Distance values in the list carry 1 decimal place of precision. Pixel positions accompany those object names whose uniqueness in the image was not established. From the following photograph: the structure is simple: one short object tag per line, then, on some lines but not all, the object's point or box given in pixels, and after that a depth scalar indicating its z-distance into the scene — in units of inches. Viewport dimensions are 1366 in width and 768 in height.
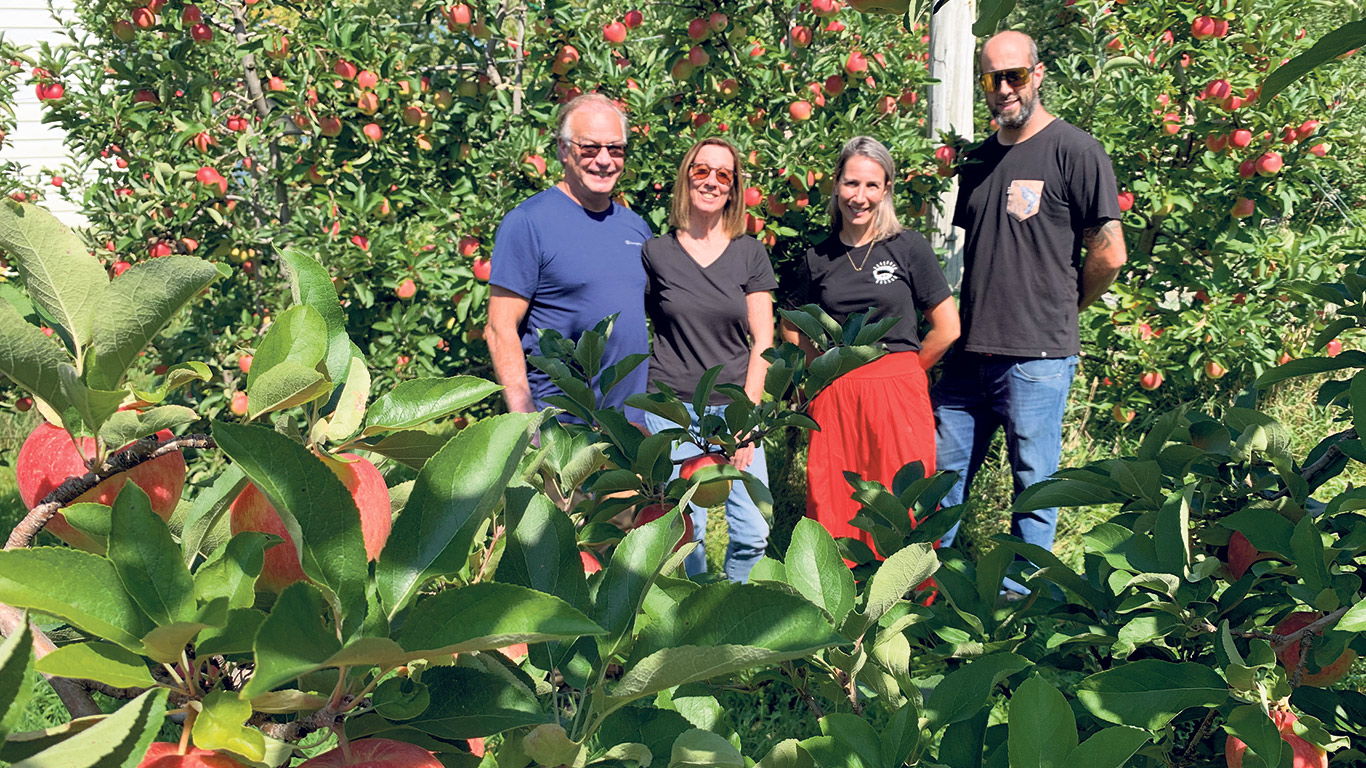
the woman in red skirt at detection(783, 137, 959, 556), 110.9
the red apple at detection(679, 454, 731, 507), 43.4
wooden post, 137.0
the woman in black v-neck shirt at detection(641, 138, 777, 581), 105.3
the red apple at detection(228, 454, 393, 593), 22.1
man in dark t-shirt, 106.7
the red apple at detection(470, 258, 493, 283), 127.6
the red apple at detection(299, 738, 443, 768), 18.1
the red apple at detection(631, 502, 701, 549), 40.4
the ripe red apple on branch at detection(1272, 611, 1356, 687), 34.7
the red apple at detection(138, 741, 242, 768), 17.5
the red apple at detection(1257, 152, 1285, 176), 144.7
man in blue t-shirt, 99.1
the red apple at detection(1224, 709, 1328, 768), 31.8
